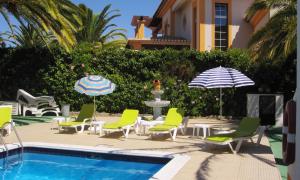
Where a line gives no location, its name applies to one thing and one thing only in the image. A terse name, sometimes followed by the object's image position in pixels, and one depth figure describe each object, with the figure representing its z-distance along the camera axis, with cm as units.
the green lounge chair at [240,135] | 973
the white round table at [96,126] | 1338
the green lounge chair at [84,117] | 1388
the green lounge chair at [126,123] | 1255
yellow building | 2392
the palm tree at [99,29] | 3397
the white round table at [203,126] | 1230
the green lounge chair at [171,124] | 1184
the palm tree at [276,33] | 1258
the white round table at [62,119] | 1415
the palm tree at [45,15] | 1567
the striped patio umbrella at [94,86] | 1470
